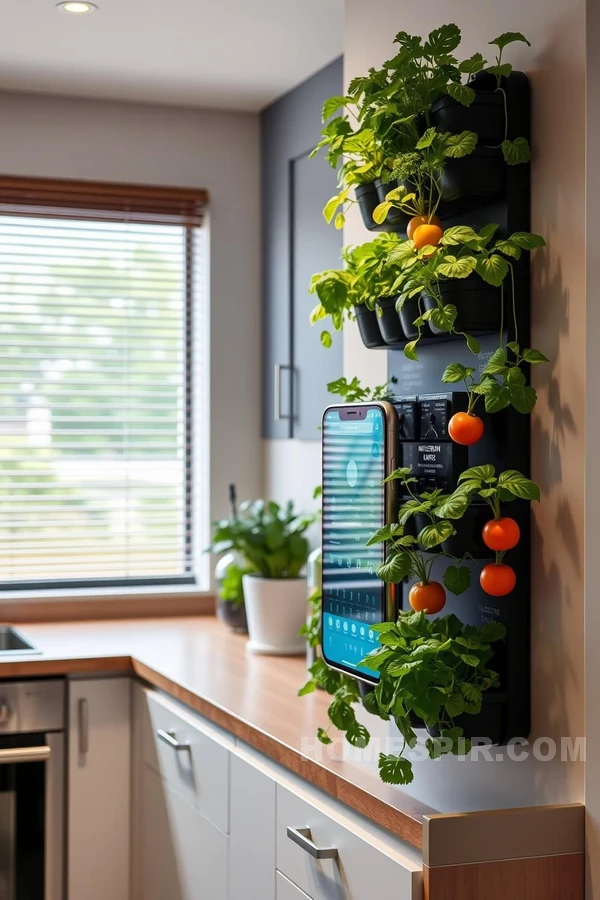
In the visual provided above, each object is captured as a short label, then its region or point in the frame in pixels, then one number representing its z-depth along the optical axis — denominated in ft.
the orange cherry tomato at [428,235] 5.22
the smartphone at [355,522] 5.66
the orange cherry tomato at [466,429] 4.96
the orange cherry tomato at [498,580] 4.94
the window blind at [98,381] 11.42
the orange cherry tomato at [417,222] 5.34
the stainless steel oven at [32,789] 9.17
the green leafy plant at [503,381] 4.90
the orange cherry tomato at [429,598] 5.24
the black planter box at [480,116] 5.11
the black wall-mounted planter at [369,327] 5.99
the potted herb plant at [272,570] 9.81
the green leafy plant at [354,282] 5.74
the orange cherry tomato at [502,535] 4.91
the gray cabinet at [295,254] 10.41
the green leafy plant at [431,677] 4.89
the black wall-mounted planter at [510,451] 5.12
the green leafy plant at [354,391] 6.13
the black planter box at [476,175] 5.14
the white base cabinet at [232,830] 5.44
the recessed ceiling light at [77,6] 8.89
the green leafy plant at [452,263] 4.91
